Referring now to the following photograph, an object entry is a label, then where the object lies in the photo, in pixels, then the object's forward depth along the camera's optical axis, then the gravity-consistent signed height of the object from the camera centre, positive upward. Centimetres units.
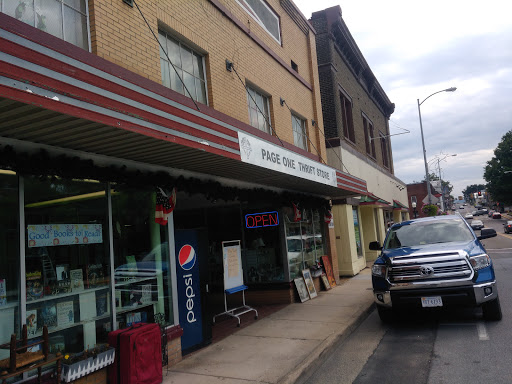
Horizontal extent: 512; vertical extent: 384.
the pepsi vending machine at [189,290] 647 -88
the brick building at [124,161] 379 +109
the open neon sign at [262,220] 1049 +24
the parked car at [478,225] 4128 -145
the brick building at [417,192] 5891 +352
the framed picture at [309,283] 1105 -158
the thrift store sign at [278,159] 625 +121
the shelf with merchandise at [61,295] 449 -58
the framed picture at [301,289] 1058 -166
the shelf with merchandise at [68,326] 449 -95
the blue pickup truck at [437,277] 649 -102
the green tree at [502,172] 6838 +648
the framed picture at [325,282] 1227 -177
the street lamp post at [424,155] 2745 +412
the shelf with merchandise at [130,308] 552 -95
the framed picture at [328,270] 1279 -148
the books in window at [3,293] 415 -43
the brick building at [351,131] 1588 +428
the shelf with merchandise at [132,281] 558 -58
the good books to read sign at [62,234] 454 +14
